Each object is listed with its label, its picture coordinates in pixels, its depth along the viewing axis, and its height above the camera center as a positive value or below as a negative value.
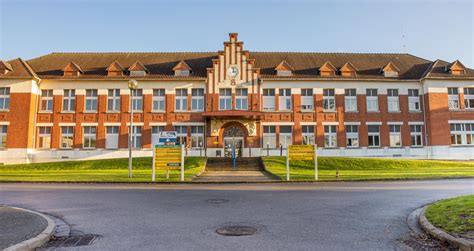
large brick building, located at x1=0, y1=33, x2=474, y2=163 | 34.75 +4.36
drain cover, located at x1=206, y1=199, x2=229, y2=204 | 11.14 -1.49
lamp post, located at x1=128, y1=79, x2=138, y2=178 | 20.60 +3.93
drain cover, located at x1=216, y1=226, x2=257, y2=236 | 6.99 -1.53
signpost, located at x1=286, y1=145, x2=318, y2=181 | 20.83 +0.06
